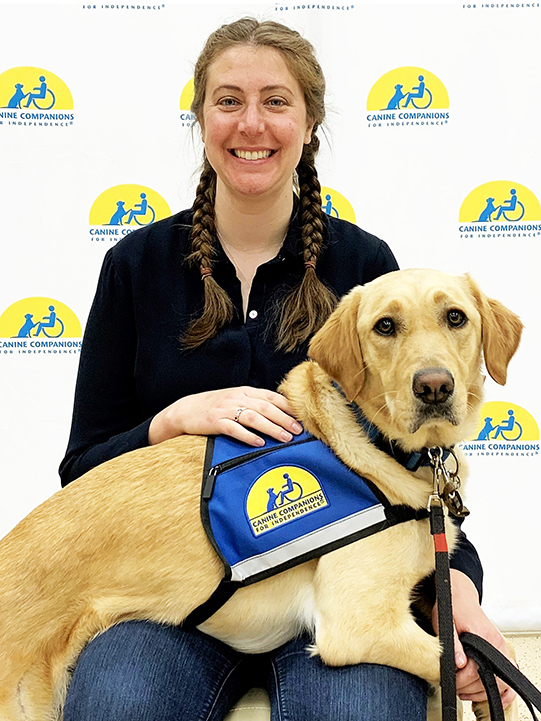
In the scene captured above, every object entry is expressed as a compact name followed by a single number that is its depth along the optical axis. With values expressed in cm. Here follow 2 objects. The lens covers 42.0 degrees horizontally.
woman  184
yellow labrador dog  137
